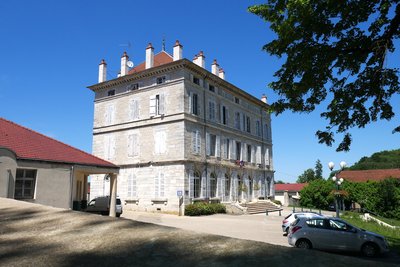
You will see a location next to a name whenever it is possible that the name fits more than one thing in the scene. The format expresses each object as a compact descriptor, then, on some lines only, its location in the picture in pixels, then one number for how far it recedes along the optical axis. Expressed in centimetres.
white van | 2319
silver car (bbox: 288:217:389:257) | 1235
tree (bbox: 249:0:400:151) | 834
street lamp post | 1986
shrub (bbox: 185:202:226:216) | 2764
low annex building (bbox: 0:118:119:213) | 1529
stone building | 2934
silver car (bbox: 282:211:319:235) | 1738
